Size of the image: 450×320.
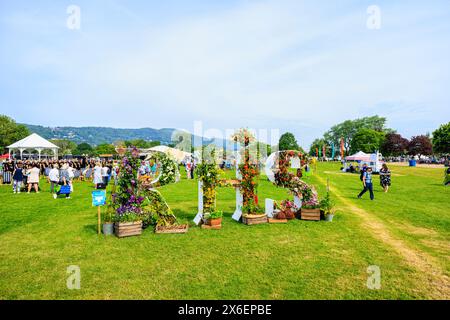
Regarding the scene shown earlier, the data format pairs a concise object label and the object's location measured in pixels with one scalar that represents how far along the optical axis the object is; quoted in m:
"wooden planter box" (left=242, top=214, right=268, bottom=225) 9.74
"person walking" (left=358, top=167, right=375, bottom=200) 15.04
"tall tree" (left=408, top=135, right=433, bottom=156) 80.06
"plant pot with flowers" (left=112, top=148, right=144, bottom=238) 8.40
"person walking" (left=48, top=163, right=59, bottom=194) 16.03
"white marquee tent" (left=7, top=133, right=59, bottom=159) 28.74
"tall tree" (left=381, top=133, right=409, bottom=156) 81.56
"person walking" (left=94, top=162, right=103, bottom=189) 17.47
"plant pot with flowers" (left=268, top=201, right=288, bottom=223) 10.11
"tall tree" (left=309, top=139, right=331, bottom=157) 136.80
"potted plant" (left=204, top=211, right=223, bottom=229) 9.30
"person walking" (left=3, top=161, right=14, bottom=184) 22.44
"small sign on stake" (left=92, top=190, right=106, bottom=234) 8.48
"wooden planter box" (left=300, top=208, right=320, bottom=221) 10.39
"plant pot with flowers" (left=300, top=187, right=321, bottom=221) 10.41
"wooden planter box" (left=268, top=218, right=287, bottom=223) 10.08
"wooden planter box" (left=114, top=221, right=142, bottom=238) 8.25
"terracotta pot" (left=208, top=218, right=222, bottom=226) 9.29
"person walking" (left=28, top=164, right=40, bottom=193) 16.97
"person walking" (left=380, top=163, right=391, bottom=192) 18.27
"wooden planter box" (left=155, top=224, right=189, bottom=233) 8.80
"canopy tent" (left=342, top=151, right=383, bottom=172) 36.00
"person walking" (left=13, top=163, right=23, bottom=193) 16.82
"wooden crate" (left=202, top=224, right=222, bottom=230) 9.30
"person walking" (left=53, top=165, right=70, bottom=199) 15.38
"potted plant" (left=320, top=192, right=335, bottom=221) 10.28
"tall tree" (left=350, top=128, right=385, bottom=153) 90.44
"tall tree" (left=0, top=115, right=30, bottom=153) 72.81
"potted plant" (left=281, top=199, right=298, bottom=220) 10.47
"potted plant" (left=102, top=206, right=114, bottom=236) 8.48
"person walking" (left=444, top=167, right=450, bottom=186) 21.23
